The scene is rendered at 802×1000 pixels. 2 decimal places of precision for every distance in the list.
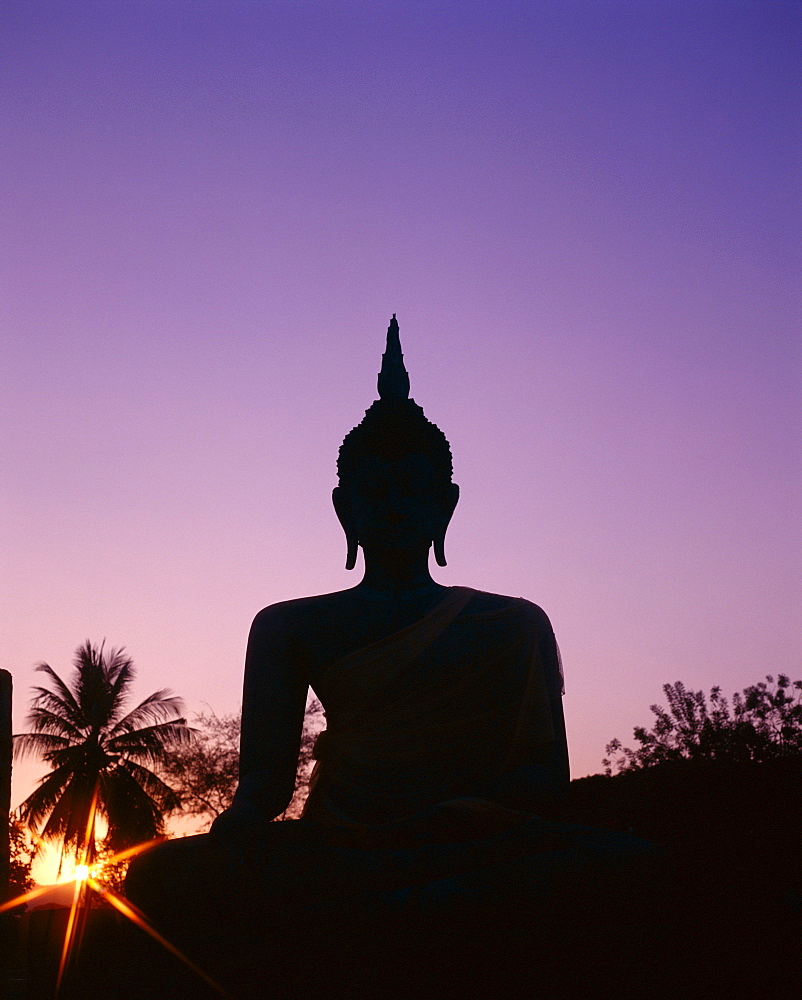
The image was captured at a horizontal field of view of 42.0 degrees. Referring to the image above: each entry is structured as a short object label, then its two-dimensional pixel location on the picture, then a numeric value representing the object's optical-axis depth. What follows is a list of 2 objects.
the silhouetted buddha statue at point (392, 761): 4.24
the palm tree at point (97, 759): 23.66
